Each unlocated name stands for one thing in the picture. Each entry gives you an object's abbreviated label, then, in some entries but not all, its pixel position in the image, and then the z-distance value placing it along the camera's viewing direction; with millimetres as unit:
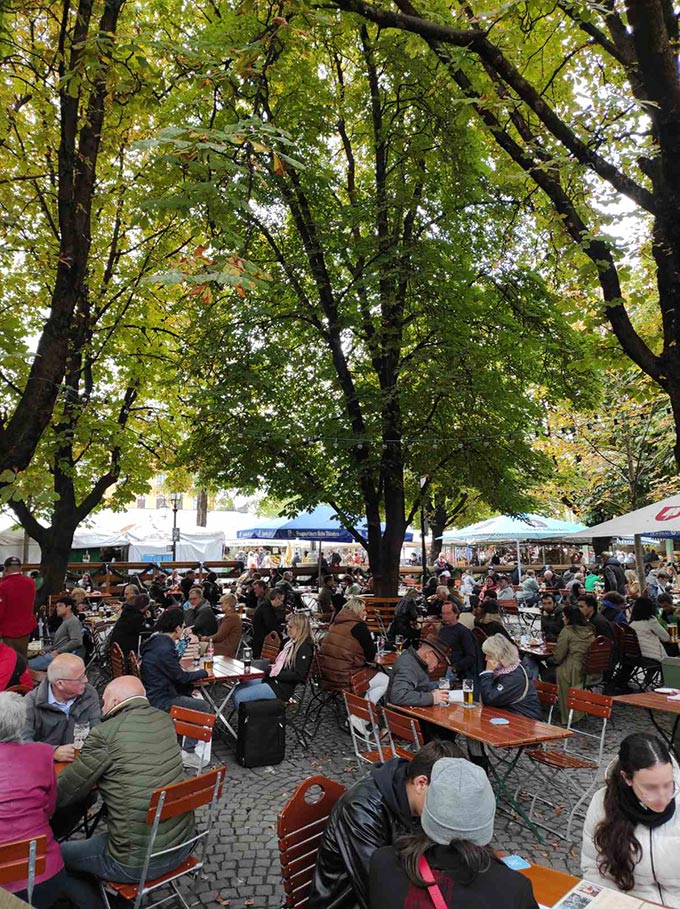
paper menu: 2418
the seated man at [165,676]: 6336
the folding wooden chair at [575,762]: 5122
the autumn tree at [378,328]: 10617
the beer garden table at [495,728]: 4586
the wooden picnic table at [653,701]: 5594
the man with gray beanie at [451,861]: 1923
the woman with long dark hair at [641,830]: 2719
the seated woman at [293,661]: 7805
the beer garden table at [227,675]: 6738
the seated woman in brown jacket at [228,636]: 8656
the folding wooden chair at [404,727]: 4758
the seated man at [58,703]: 4617
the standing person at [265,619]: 9914
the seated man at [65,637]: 8711
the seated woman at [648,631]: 8977
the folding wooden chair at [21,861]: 2797
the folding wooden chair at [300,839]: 2930
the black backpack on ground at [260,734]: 6562
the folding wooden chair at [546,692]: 5812
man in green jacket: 3320
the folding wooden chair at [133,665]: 7277
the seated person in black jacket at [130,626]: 8648
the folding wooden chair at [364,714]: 5354
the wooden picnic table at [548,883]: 2484
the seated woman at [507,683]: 5562
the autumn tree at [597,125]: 4367
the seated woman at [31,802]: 3088
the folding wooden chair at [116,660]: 7793
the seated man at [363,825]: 2615
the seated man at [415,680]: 5684
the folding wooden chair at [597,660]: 8055
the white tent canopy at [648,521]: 9078
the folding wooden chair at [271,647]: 8797
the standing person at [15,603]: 7812
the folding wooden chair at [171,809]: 3221
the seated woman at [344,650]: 7547
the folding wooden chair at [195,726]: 4559
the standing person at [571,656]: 7789
